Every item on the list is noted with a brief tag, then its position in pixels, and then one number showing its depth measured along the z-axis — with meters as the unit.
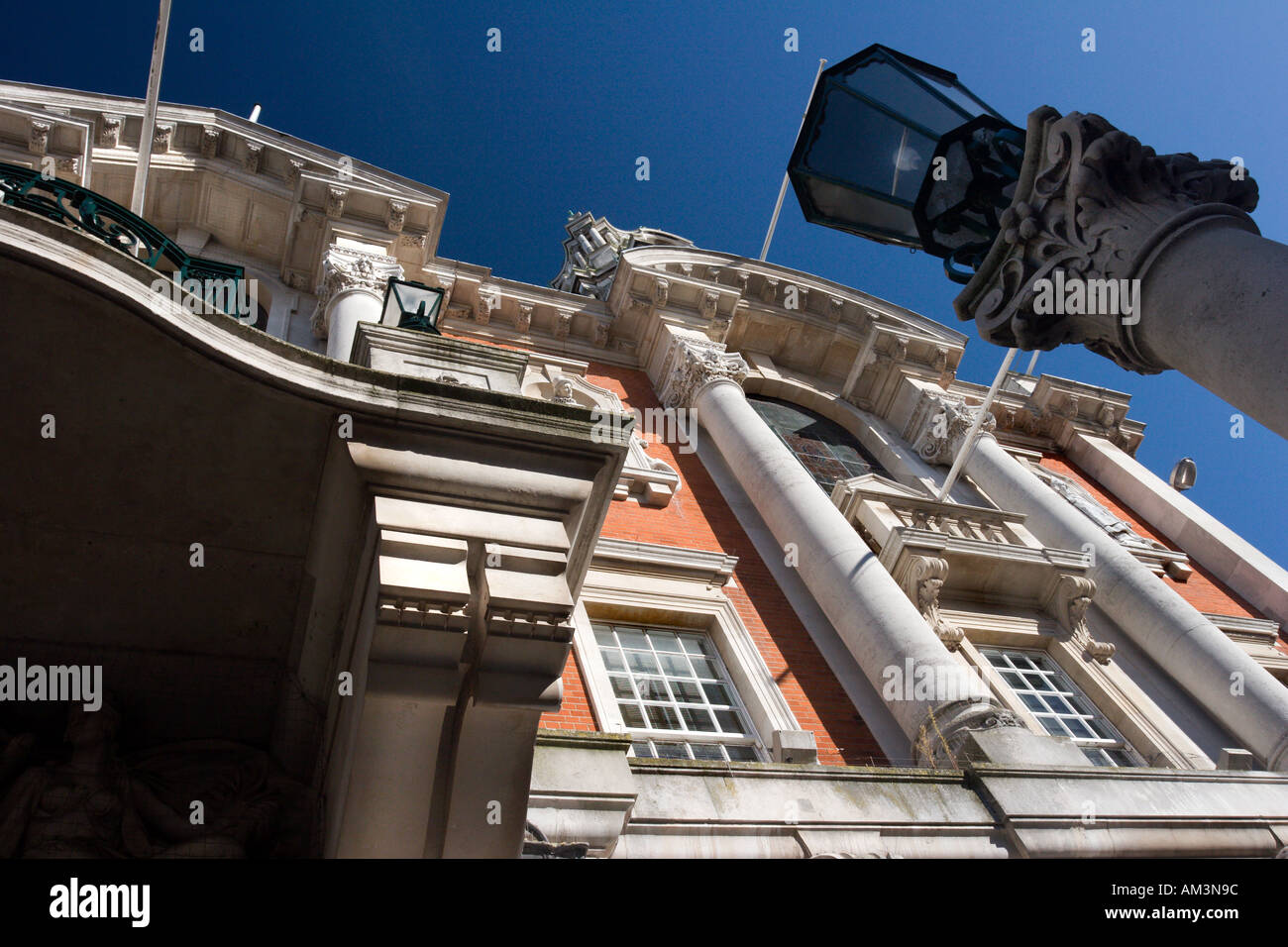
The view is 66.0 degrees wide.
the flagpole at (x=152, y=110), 10.83
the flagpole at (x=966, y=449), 15.54
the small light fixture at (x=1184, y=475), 22.09
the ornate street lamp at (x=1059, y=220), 5.55
